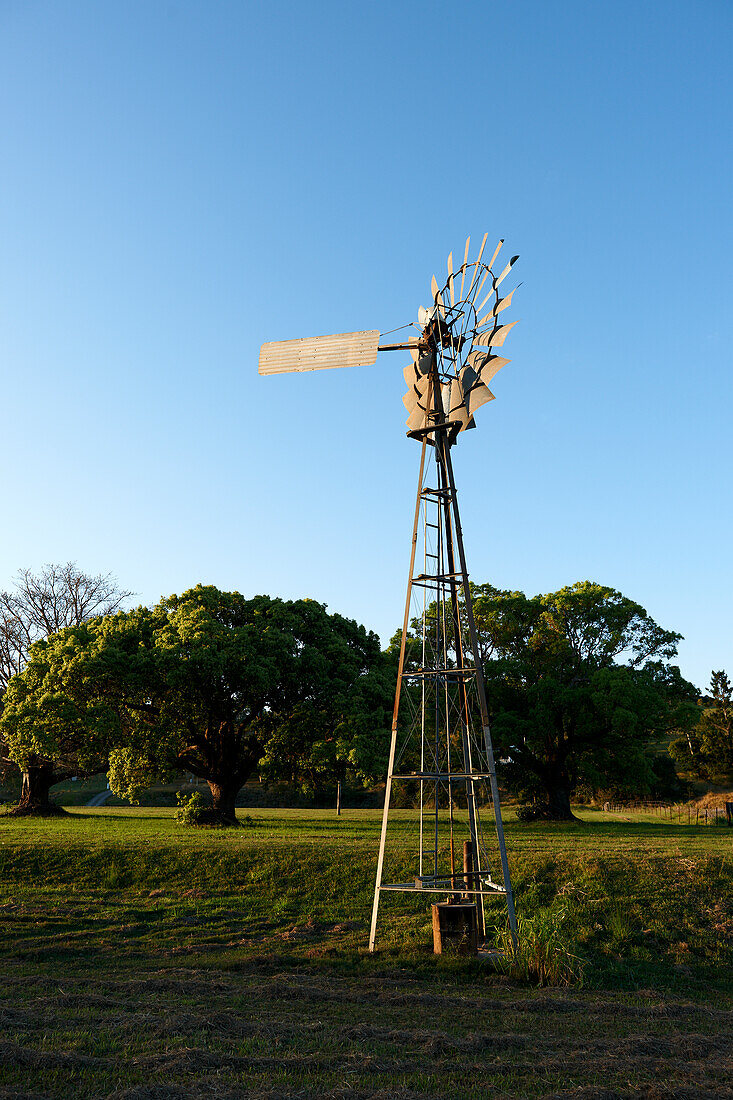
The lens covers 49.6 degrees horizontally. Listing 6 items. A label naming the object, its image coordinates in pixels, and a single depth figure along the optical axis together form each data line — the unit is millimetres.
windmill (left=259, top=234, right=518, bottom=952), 13609
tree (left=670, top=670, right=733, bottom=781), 55062
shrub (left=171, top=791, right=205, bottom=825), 26641
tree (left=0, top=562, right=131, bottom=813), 40125
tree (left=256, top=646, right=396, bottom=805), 25656
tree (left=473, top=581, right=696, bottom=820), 28844
